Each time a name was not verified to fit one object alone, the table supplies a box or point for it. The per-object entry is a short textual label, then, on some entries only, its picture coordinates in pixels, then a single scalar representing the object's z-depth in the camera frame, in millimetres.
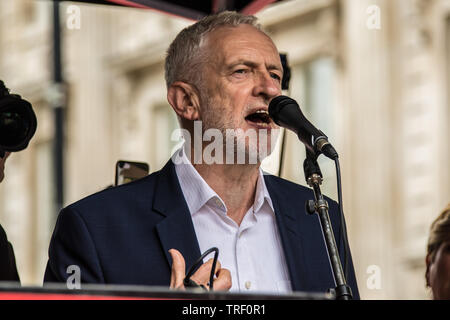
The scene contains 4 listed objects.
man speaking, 5902
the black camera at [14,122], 6293
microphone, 5258
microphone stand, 4734
